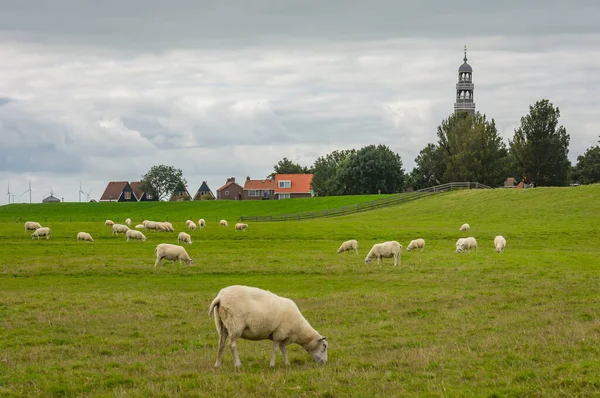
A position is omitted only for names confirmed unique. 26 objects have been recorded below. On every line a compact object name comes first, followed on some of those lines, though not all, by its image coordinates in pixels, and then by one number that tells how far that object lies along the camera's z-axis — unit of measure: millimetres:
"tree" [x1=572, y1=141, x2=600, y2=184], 135625
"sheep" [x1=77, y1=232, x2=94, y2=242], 53688
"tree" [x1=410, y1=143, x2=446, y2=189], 134625
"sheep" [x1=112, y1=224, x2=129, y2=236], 57656
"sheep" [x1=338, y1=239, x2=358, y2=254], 44438
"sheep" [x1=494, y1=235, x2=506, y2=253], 43781
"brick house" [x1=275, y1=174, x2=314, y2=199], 167500
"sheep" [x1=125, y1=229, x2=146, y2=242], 53406
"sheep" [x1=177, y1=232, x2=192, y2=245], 50662
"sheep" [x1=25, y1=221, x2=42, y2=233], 60569
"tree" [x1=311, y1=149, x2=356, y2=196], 139538
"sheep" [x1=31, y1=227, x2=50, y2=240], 55169
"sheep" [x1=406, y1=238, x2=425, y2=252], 45344
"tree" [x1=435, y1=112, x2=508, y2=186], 115000
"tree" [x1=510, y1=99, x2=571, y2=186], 115500
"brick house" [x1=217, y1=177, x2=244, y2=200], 182000
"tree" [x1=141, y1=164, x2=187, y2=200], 175000
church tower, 186750
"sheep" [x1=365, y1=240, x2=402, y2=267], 37531
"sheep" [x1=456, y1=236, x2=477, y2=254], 43719
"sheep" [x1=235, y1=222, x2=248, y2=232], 62966
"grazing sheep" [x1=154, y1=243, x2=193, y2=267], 36719
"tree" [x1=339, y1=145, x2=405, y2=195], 133875
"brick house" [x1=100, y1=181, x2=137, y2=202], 185125
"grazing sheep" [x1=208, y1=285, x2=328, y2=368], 14156
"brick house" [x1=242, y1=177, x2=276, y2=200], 177250
